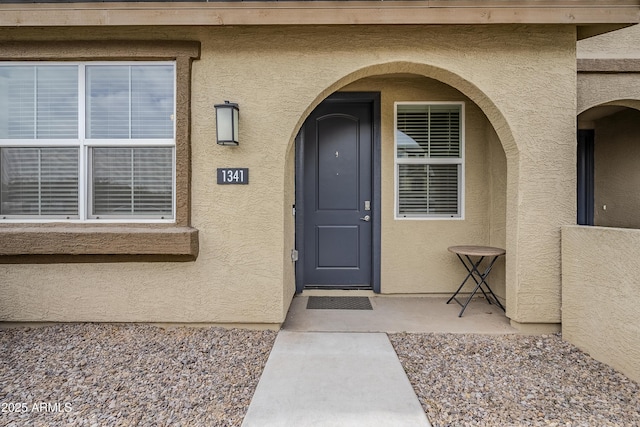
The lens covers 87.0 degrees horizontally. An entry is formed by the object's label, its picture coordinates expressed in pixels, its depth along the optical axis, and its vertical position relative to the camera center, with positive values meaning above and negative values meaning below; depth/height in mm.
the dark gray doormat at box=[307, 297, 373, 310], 4113 -1127
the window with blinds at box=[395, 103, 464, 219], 4508 +734
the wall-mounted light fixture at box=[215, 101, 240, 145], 3215 +879
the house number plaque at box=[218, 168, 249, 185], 3385 +384
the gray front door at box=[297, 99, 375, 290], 4660 +237
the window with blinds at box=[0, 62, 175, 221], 3432 +807
